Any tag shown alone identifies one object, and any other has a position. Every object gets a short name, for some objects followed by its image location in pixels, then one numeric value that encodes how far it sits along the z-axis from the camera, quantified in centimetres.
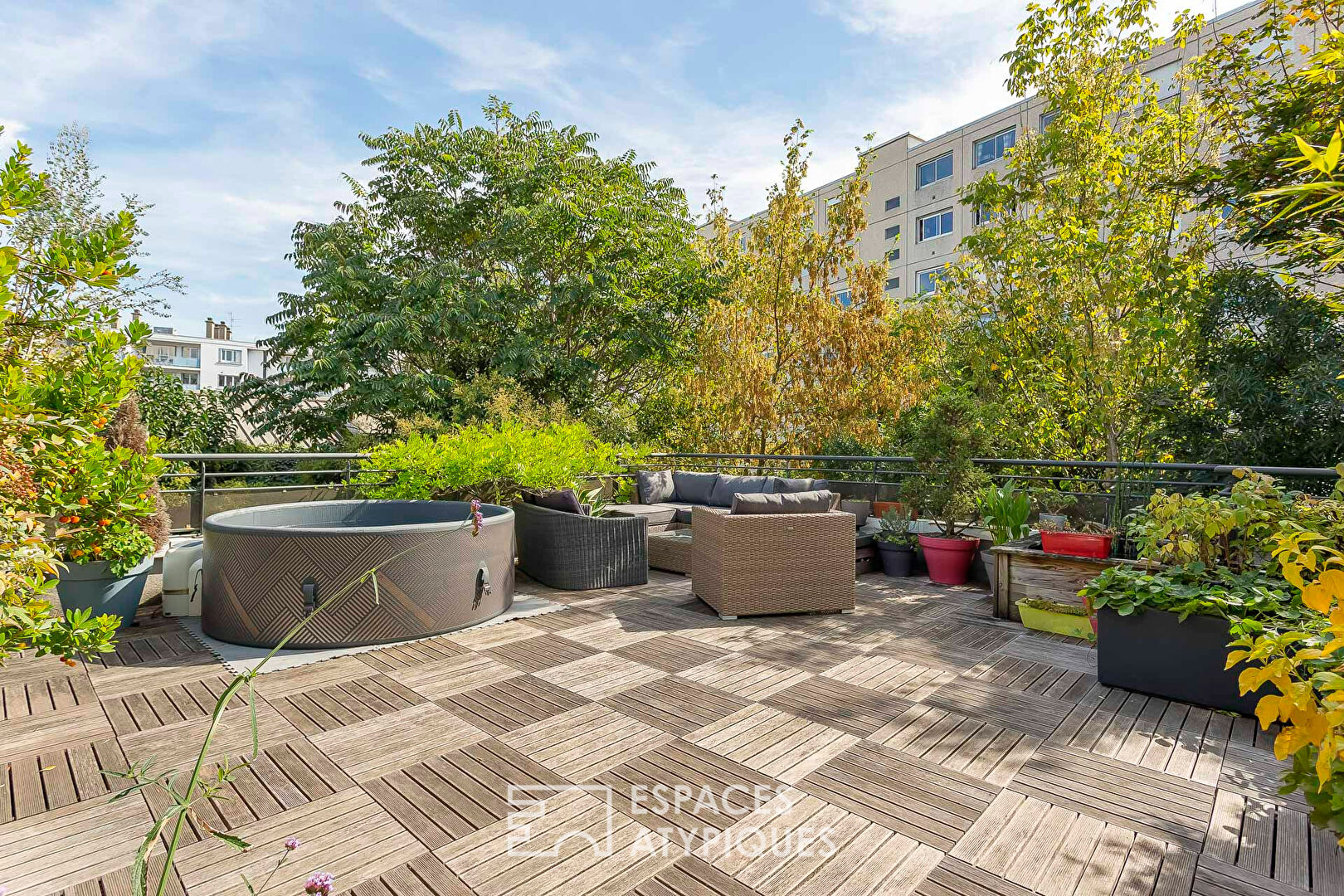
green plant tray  396
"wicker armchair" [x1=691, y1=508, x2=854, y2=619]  426
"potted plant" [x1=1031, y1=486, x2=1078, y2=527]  474
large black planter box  285
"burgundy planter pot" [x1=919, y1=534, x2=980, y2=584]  536
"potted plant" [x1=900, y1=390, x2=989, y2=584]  536
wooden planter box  409
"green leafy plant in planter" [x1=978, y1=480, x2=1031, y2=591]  505
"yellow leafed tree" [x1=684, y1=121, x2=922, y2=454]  893
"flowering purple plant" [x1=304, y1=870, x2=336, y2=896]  76
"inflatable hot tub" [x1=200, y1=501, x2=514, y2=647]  355
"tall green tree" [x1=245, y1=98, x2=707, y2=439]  1124
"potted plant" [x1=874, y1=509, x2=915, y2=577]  575
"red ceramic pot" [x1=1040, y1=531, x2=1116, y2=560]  416
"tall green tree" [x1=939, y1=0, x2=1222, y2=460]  654
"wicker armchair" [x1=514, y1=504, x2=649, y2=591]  507
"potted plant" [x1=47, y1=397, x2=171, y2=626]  204
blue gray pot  369
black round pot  574
